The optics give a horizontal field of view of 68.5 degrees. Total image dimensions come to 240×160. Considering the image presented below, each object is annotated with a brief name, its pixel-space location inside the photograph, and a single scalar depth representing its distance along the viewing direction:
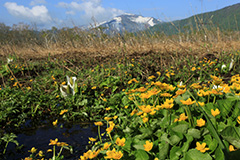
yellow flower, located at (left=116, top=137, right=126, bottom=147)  0.95
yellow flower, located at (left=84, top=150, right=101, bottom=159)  0.89
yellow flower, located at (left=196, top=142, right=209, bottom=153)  0.80
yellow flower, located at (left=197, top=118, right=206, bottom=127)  0.91
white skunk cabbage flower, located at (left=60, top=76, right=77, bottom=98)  2.30
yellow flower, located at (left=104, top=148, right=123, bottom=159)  0.78
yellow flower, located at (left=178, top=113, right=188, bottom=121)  1.00
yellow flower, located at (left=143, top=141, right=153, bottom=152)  0.87
